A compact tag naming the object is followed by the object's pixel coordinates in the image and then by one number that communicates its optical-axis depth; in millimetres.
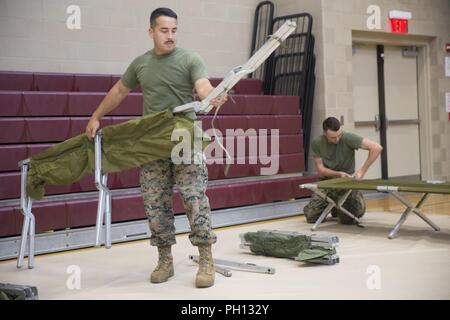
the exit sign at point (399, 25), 8305
